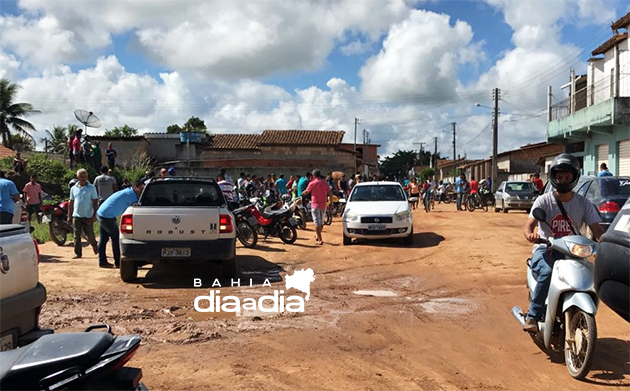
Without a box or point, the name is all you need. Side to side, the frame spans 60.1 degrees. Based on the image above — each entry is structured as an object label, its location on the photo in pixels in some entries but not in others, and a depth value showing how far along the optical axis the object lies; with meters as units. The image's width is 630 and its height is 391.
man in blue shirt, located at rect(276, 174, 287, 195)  21.67
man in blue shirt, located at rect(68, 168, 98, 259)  10.21
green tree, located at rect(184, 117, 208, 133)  62.73
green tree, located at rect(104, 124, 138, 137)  50.69
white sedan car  12.65
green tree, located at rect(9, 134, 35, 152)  37.93
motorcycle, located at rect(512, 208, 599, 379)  4.27
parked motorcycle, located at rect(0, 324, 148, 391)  2.31
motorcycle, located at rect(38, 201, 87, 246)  12.58
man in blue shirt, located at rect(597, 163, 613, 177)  15.62
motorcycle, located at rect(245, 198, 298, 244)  13.13
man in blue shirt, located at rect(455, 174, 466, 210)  25.96
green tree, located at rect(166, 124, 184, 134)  60.71
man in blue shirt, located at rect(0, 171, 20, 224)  9.48
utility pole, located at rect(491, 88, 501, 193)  38.81
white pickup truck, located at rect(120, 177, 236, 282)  8.16
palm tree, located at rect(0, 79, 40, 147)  35.91
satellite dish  22.31
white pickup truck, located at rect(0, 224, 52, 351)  3.55
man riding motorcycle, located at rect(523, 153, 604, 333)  4.75
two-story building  24.00
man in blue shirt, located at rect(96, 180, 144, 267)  9.46
